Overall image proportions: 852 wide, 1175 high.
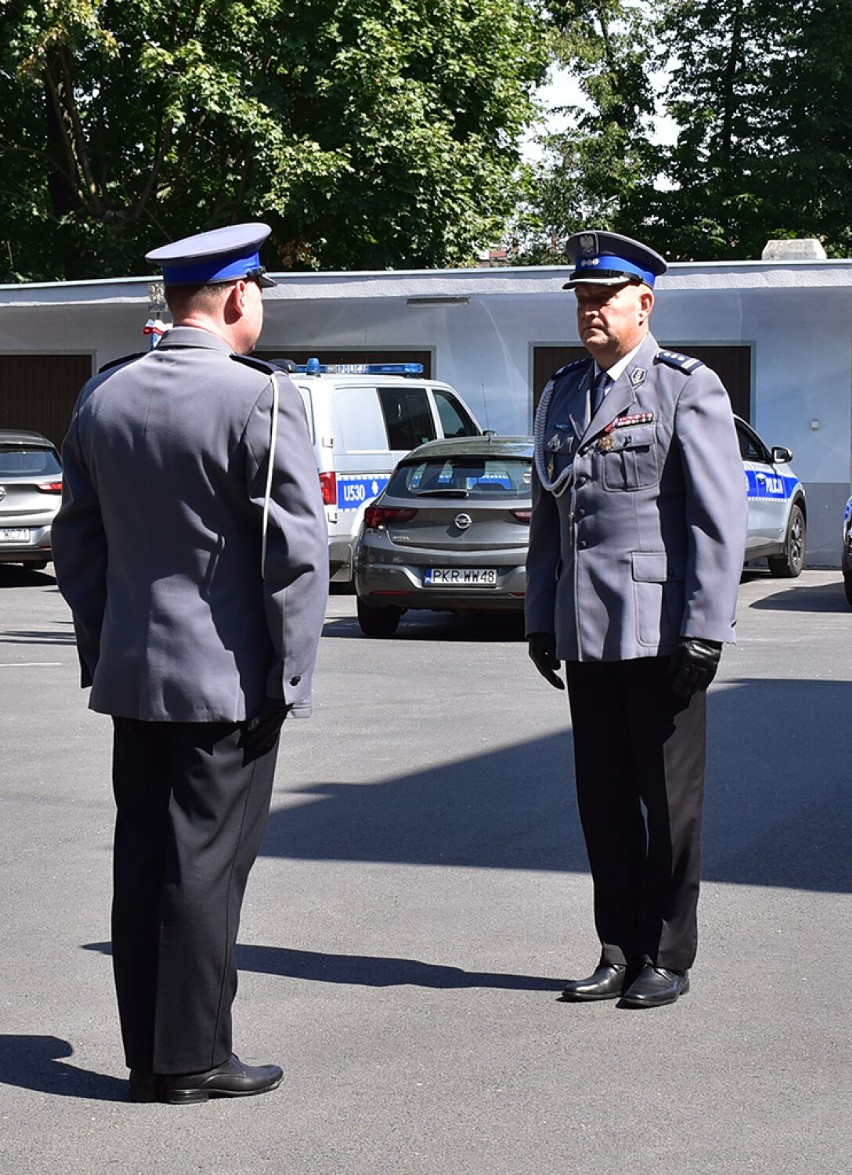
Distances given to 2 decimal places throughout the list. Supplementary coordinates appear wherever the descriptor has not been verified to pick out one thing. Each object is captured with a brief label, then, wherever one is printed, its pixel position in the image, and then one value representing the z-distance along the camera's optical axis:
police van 17.38
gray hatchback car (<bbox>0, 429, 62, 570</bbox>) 19.80
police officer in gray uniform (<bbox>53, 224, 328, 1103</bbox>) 4.03
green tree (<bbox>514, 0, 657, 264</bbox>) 43.88
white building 21.98
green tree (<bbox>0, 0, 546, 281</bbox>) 32.00
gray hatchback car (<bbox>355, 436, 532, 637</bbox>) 14.05
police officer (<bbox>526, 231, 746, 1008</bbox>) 4.76
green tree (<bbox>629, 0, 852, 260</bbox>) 40.53
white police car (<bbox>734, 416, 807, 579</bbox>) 19.14
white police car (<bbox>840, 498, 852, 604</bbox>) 16.20
